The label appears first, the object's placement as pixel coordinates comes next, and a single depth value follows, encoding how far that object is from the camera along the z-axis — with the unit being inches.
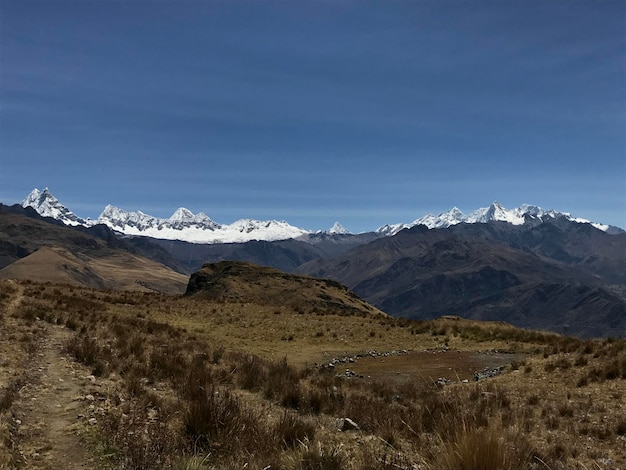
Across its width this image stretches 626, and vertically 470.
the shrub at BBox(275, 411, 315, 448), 324.2
